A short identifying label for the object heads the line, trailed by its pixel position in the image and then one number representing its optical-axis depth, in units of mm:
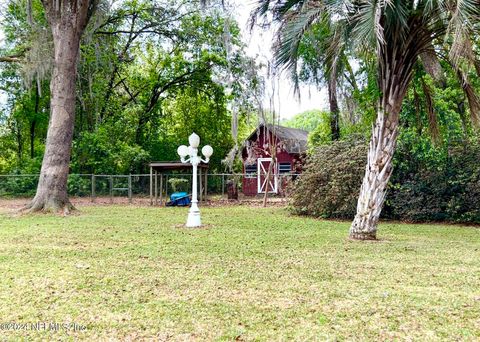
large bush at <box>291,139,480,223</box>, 9906
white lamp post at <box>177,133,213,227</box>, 8414
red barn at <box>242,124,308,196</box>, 21239
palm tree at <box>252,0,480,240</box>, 5285
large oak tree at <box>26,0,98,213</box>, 10445
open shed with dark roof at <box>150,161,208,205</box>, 14731
